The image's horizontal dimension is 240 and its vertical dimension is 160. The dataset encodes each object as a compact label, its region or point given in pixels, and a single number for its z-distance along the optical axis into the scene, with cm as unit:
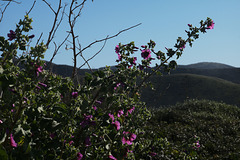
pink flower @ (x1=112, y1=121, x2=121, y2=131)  212
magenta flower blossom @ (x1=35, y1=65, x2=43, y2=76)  176
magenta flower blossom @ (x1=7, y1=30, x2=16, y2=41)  220
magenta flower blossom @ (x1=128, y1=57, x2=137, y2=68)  286
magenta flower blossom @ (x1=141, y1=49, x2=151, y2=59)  345
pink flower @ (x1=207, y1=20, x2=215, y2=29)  404
